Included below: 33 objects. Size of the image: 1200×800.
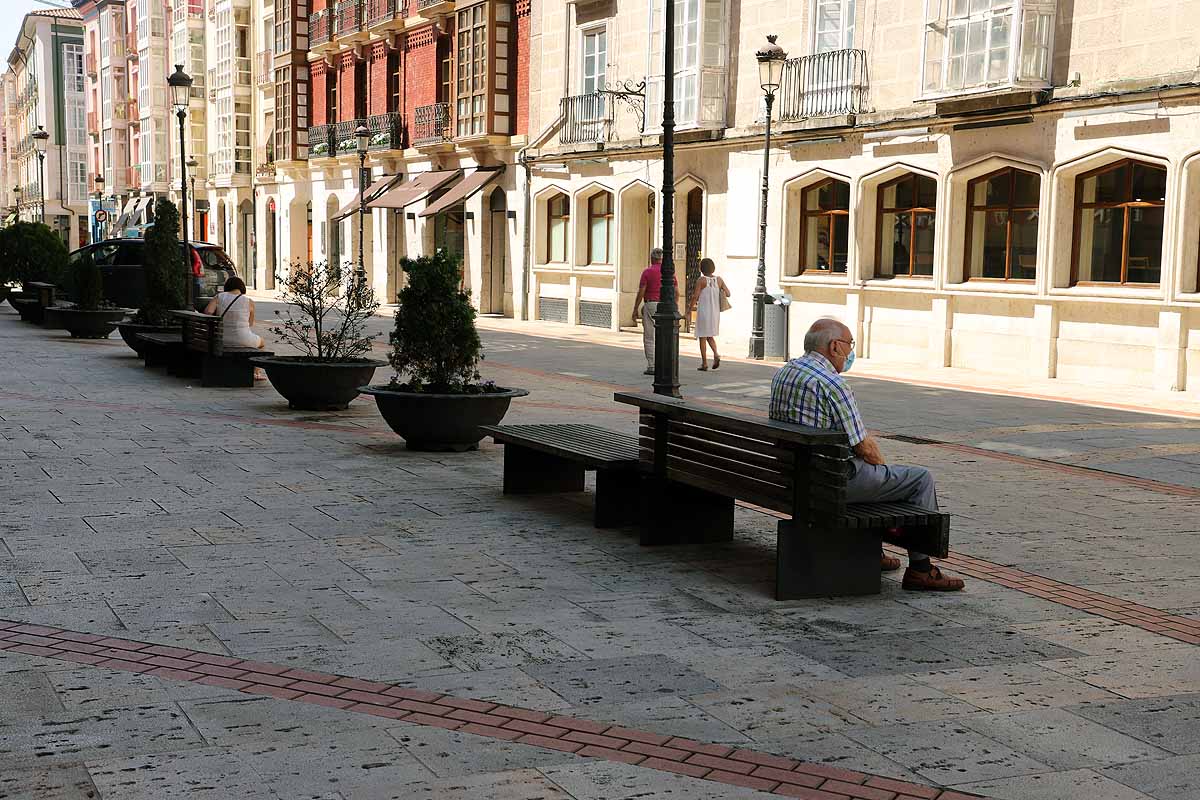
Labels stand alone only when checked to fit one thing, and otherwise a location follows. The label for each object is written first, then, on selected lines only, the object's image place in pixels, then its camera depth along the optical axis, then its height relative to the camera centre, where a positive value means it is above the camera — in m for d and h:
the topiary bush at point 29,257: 29.61 -0.02
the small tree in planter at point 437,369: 10.79 -0.84
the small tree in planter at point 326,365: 13.34 -1.00
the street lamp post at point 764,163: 21.98 +1.67
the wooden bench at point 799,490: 6.34 -1.08
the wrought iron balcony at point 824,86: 22.36 +3.00
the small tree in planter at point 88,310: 23.17 -0.88
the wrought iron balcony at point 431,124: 36.09 +3.64
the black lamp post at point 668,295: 12.52 -0.29
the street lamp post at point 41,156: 55.71 +4.13
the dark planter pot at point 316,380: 13.30 -1.15
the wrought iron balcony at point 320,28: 44.53 +7.52
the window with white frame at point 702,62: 25.58 +3.75
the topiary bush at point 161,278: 19.36 -0.28
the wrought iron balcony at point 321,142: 44.41 +3.83
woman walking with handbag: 19.64 -0.59
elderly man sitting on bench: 6.62 -0.71
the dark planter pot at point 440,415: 10.83 -1.20
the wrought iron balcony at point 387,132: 39.28 +3.68
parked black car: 28.88 -0.24
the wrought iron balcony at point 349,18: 41.75 +7.40
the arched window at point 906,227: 21.86 +0.66
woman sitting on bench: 16.02 -0.63
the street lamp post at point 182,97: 25.06 +3.04
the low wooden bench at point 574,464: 8.10 -1.23
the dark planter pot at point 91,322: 23.17 -1.08
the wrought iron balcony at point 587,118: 29.42 +3.12
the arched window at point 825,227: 23.72 +0.70
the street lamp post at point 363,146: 34.08 +2.82
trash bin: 22.62 -0.97
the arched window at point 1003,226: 19.98 +0.64
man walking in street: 18.64 -0.40
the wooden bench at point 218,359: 15.71 -1.13
